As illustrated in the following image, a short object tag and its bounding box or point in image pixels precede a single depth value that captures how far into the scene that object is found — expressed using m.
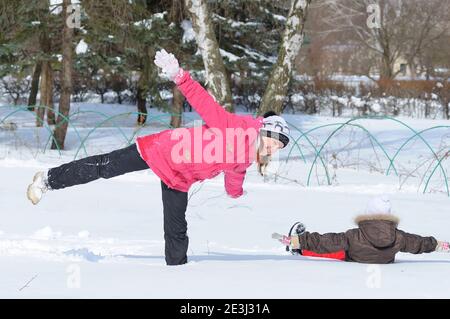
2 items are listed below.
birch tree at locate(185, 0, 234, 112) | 12.69
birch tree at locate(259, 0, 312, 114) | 13.09
